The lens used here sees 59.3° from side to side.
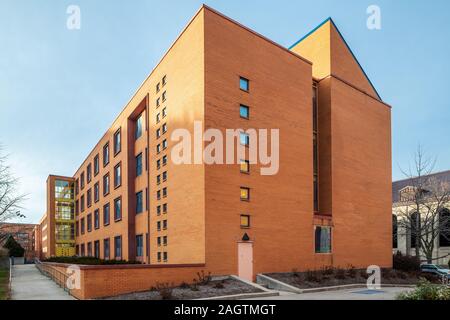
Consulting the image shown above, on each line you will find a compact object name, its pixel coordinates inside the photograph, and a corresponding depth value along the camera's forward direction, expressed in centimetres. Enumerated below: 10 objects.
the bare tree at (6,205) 3556
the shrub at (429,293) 1169
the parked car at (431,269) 4089
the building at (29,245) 9664
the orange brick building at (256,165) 2422
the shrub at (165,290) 1706
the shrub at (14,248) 7898
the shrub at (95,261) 3080
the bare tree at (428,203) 4356
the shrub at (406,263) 3544
